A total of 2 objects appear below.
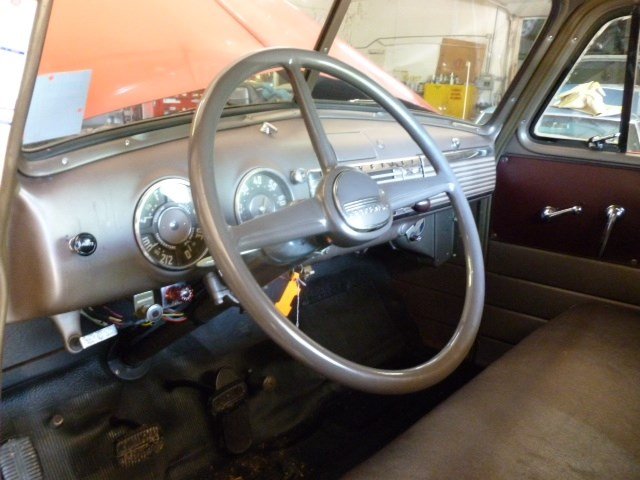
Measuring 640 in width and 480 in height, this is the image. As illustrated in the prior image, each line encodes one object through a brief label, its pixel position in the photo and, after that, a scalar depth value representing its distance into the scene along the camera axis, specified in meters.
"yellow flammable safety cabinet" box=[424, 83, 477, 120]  2.13
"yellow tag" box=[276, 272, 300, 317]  1.04
